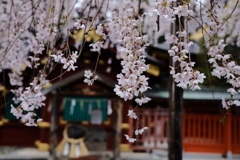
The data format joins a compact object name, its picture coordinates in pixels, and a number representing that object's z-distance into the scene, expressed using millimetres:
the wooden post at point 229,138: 10508
